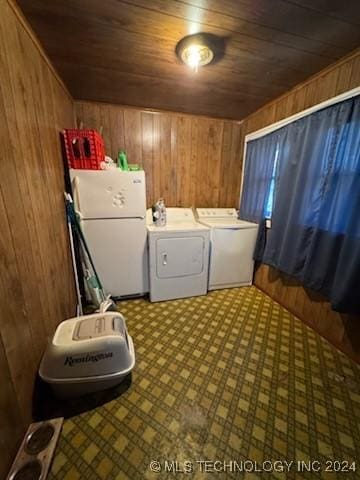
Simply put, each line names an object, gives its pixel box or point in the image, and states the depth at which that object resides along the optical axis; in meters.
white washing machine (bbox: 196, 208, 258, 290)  2.43
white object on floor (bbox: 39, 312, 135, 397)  1.08
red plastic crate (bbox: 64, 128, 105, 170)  1.82
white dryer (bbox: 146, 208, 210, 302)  2.18
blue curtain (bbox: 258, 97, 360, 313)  1.46
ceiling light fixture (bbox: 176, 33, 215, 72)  1.35
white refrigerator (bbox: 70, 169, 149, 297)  1.93
